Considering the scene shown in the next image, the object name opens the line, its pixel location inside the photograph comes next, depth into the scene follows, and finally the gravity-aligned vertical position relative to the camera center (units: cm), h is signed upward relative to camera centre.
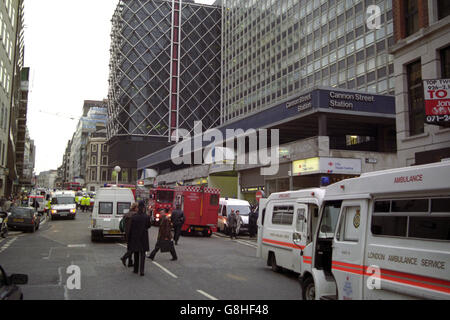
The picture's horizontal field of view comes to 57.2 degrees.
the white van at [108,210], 1838 -51
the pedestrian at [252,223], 2470 -132
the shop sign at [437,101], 1500 +378
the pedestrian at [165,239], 1309 -125
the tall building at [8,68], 3503 +1190
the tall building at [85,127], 14312 +2518
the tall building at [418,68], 1717 +600
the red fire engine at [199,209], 2414 -51
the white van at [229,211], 2581 -64
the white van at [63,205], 3582 -60
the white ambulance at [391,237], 502 -47
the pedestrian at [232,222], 2336 -120
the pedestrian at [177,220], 1864 -95
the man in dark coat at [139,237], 1049 -95
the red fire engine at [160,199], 3212 +6
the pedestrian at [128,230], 1085 -80
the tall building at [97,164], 11969 +1017
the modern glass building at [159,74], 9531 +3009
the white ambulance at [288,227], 1070 -72
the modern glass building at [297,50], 4738 +2252
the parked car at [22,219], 2359 -122
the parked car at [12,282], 453 -95
